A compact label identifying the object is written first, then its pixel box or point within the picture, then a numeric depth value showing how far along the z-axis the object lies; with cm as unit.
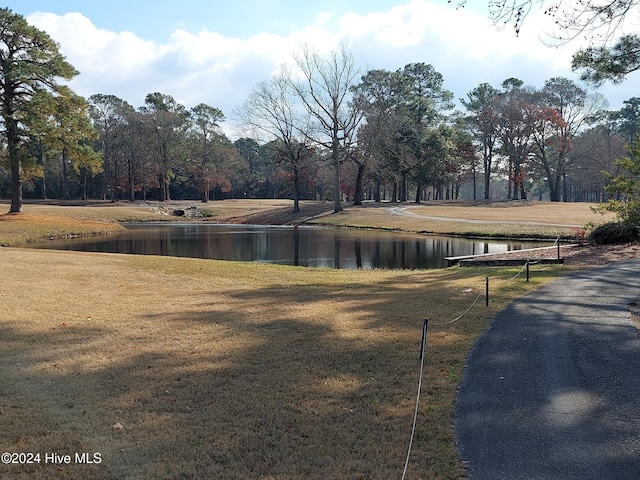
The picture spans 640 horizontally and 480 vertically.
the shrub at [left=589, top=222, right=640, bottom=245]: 2177
